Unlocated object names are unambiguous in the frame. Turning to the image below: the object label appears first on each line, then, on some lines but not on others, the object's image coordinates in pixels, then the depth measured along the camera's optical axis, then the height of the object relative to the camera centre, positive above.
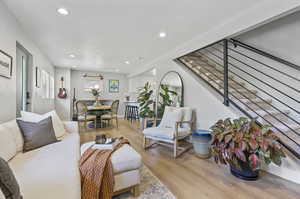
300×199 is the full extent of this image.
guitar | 6.41 +0.30
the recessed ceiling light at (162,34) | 2.96 +1.32
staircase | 2.32 +0.39
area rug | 1.57 -1.02
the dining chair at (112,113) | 5.12 -0.50
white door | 2.84 +0.38
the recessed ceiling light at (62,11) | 2.17 +1.31
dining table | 4.96 -0.41
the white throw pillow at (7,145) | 1.41 -0.46
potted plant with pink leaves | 1.71 -0.57
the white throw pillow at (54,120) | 2.12 -0.31
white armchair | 2.67 -0.58
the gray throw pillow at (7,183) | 0.71 -0.42
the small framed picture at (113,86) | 7.61 +0.69
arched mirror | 3.71 +0.22
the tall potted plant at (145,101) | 4.20 -0.05
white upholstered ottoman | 1.50 -0.74
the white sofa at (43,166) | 0.99 -0.59
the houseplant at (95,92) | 5.74 +0.26
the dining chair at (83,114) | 4.56 -0.46
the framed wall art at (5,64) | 2.02 +0.49
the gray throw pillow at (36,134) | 1.78 -0.45
